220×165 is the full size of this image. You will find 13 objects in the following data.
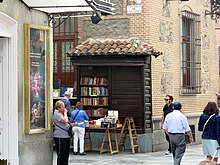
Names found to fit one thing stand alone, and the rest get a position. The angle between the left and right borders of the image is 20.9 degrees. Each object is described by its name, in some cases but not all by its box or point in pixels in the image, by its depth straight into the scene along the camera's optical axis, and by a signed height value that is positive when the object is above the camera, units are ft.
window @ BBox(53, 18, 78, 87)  68.74 +3.23
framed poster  41.04 -0.07
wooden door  63.67 -1.75
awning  40.60 +5.01
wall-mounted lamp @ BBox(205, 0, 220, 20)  76.89 +8.93
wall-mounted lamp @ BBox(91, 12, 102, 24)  44.20 +4.39
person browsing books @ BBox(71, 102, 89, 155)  57.93 -5.04
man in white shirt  45.93 -4.12
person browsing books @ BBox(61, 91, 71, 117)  57.51 -2.24
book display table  61.61 -6.67
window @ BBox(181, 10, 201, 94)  74.06 +2.97
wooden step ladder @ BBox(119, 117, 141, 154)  61.87 -5.96
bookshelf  64.75 -1.44
